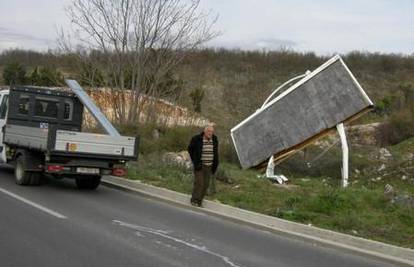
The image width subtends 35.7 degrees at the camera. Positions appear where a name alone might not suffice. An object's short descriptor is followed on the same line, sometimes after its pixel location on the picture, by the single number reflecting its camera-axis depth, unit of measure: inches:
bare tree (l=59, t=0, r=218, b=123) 1119.0
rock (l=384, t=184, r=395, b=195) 548.7
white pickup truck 559.2
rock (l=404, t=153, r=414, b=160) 937.5
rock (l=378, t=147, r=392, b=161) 974.2
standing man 520.4
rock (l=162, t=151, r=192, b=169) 762.5
